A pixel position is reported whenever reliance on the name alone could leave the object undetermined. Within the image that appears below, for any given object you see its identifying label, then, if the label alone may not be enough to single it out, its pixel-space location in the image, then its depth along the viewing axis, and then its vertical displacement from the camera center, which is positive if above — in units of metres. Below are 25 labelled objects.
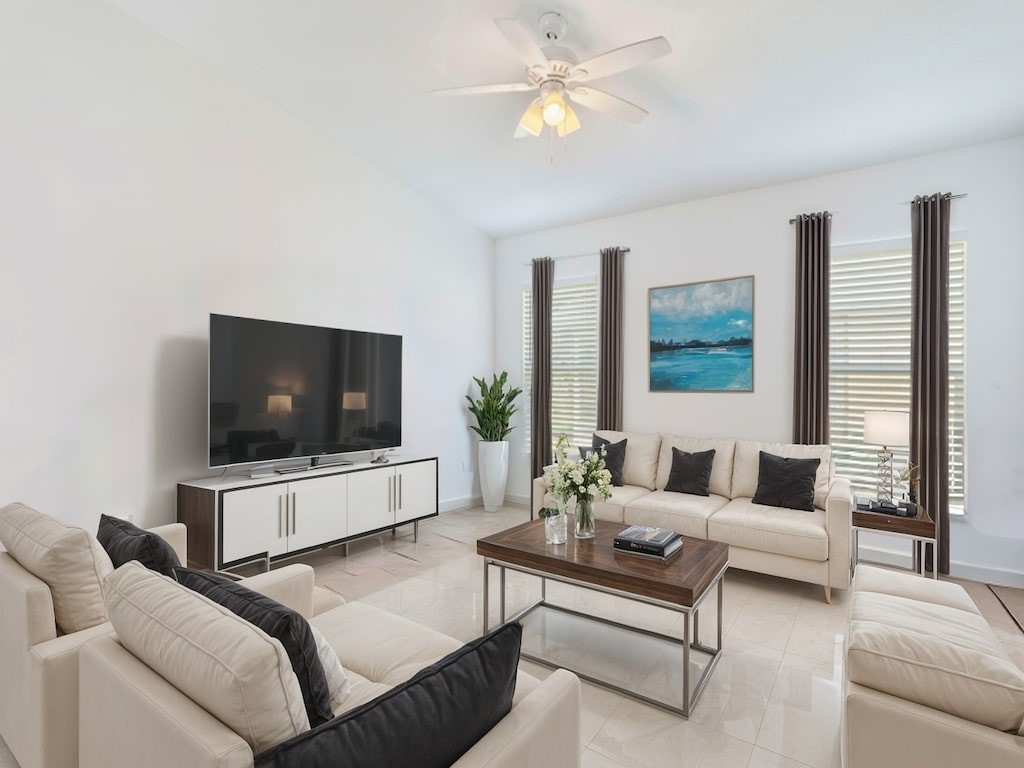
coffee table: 2.21 -0.88
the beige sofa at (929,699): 1.34 -0.87
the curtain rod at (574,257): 5.60 +1.37
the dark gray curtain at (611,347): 5.27 +0.35
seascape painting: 4.61 +0.42
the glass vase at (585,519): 2.86 -0.77
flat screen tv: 3.43 -0.08
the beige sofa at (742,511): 3.29 -0.94
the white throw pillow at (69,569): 1.60 -0.60
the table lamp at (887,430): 3.47 -0.32
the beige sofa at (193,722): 0.93 -0.75
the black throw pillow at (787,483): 3.76 -0.74
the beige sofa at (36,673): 1.45 -0.85
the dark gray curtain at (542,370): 5.72 +0.13
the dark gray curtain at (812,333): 4.20 +0.41
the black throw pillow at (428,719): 0.85 -0.62
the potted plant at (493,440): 5.67 -0.65
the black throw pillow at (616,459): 4.61 -0.70
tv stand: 3.22 -0.92
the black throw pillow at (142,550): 1.69 -0.57
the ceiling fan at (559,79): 2.48 +1.57
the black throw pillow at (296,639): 1.17 -0.59
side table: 3.24 -0.93
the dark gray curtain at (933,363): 3.75 +0.15
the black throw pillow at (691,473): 4.25 -0.76
